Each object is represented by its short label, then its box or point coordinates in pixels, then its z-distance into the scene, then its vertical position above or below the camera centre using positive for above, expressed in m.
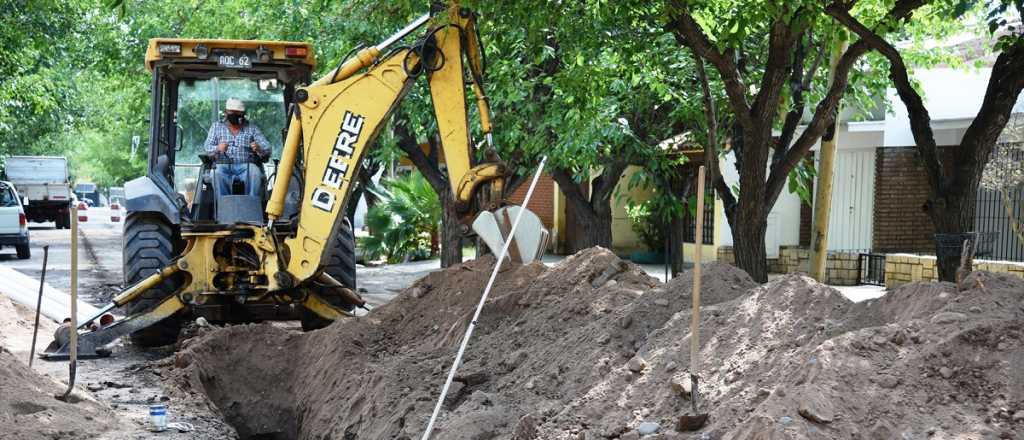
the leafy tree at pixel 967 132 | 10.75 +0.93
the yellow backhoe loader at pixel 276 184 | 10.02 +0.17
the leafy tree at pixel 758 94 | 11.39 +1.35
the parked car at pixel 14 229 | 25.27 -0.80
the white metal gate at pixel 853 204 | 21.22 +0.29
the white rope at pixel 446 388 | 6.29 -1.06
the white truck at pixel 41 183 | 40.75 +0.37
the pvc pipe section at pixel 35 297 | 13.08 -1.30
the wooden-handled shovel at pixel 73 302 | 8.20 -0.78
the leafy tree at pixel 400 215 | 25.77 -0.23
